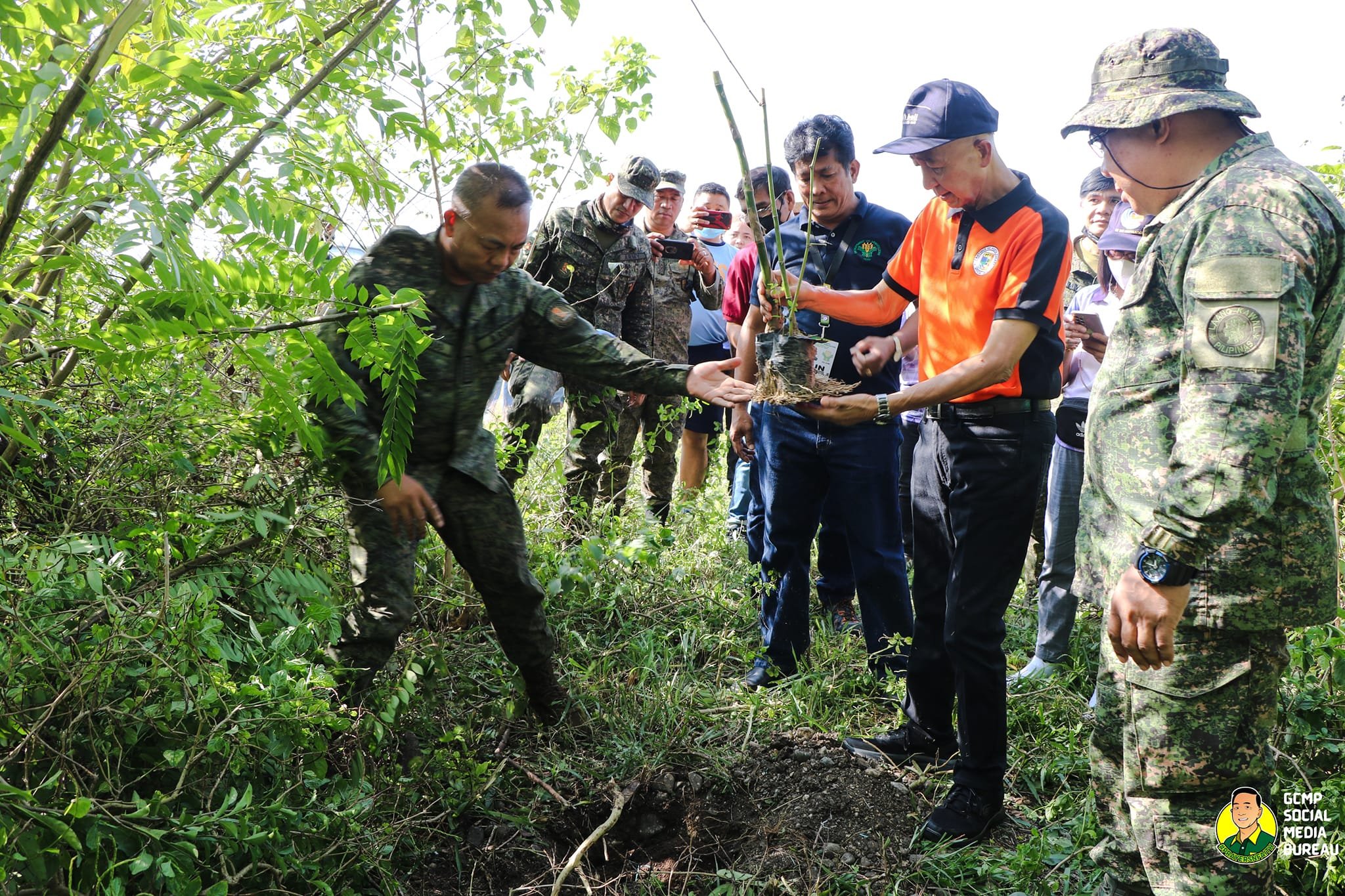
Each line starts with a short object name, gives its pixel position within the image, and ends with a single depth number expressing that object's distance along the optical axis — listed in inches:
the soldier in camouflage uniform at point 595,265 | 207.0
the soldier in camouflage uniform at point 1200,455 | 68.2
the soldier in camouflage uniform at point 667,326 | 229.6
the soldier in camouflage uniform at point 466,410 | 115.6
